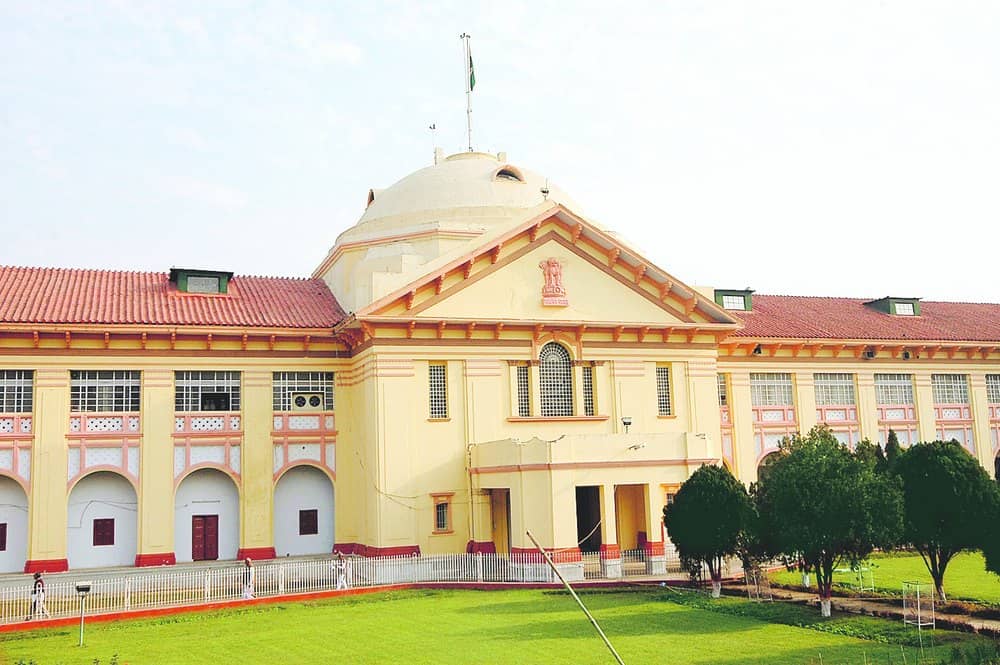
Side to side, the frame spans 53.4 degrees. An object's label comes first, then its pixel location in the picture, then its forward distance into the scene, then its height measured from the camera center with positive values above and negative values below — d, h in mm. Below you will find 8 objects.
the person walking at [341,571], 25072 -2384
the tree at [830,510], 21297 -1114
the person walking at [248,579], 23578 -2369
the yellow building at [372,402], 28422 +2272
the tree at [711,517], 24156 -1328
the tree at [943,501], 22250 -1061
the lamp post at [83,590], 19422 -2010
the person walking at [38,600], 21566 -2432
